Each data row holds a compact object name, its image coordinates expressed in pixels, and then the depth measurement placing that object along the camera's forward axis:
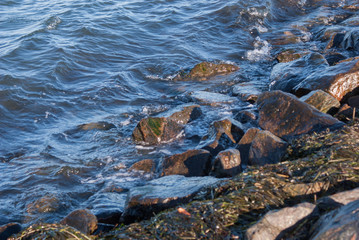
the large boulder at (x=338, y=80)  6.43
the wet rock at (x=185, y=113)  7.27
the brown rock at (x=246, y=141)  5.46
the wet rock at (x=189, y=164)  5.24
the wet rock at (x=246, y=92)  8.09
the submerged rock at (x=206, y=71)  9.93
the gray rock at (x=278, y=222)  2.78
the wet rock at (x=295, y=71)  7.48
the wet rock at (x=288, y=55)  9.76
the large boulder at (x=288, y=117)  5.24
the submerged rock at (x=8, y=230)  4.25
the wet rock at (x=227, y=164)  4.79
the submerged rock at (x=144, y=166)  6.04
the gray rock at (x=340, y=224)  2.39
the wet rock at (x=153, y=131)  6.91
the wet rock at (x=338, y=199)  2.88
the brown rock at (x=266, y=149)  4.75
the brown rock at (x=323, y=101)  5.91
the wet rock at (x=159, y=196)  4.08
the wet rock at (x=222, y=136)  5.93
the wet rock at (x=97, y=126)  7.75
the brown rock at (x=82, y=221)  4.13
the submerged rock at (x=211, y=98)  8.17
